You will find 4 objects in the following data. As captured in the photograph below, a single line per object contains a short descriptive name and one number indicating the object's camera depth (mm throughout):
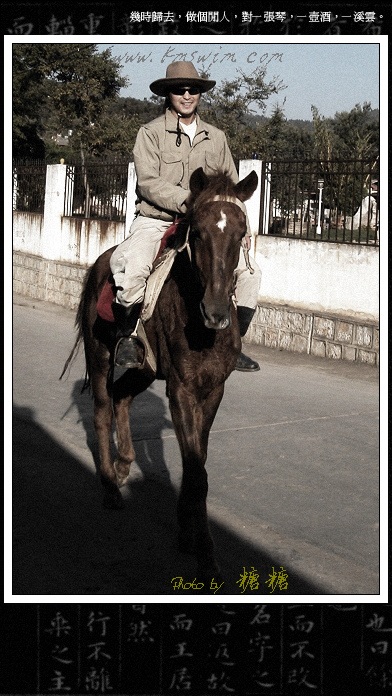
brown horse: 4785
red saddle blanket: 6534
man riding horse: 5824
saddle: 5650
